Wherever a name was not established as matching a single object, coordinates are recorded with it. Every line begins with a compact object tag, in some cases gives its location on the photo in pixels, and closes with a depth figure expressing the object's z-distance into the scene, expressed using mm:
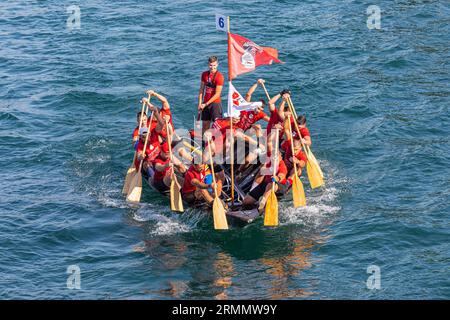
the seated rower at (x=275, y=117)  24562
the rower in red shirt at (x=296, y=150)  25047
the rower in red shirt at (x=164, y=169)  25438
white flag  24922
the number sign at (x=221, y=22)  24048
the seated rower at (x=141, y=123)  26539
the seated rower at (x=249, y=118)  26531
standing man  26625
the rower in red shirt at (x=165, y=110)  25672
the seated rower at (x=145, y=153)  25781
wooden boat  23359
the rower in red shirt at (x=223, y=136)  25750
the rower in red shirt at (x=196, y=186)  23594
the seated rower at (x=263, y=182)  23750
